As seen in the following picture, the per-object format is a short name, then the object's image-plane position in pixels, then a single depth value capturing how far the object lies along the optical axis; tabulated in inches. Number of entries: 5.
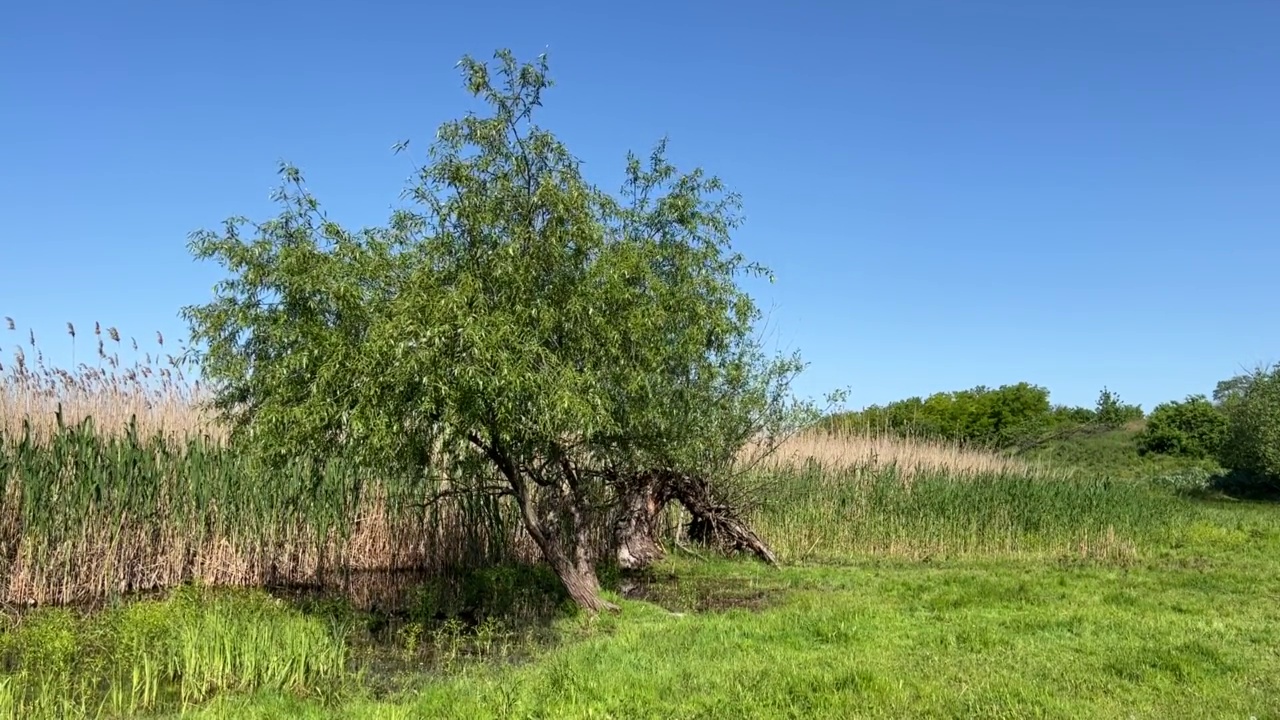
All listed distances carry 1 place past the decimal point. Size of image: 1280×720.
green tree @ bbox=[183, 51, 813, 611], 284.5
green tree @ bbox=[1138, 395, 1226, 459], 1508.4
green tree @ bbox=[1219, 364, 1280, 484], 1048.2
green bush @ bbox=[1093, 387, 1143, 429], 1796.3
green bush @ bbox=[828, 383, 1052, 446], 1721.2
